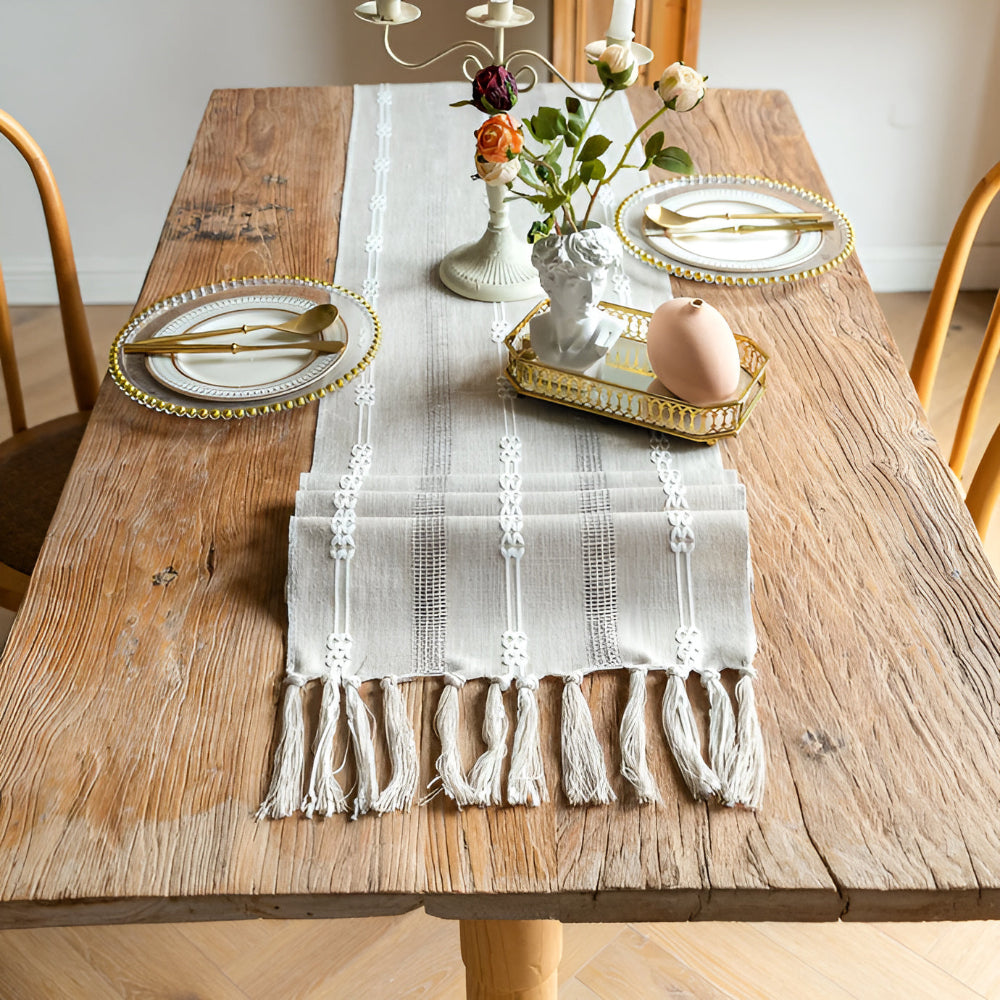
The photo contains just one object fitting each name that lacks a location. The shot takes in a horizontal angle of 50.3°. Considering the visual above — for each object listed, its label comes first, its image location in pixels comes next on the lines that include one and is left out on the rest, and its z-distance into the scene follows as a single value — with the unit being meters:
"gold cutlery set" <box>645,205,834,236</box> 1.21
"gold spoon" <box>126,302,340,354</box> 1.08
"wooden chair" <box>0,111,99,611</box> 1.26
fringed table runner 0.72
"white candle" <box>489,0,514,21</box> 1.02
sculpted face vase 0.94
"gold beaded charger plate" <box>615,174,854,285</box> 1.16
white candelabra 1.09
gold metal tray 0.94
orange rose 0.90
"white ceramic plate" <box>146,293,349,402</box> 1.01
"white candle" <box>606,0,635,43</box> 0.95
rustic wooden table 0.65
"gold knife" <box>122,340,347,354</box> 1.04
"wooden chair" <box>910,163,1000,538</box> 1.20
